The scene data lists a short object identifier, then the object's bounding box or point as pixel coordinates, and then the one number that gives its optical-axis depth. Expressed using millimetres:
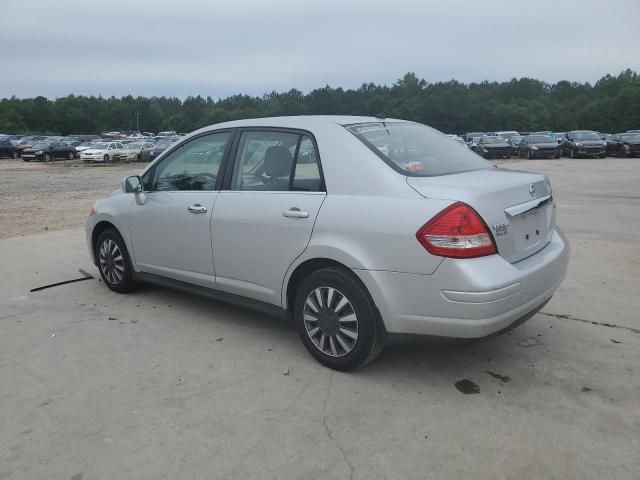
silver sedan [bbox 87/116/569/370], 3193
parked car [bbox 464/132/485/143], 42828
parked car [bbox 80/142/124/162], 36719
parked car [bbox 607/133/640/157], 33469
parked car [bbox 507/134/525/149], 36812
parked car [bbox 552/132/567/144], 36556
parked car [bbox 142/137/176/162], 36397
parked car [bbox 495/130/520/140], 40391
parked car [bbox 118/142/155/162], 38781
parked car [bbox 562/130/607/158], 33344
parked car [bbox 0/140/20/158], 43062
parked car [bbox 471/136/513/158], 36031
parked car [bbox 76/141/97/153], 40156
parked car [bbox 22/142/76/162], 38719
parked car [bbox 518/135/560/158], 34109
